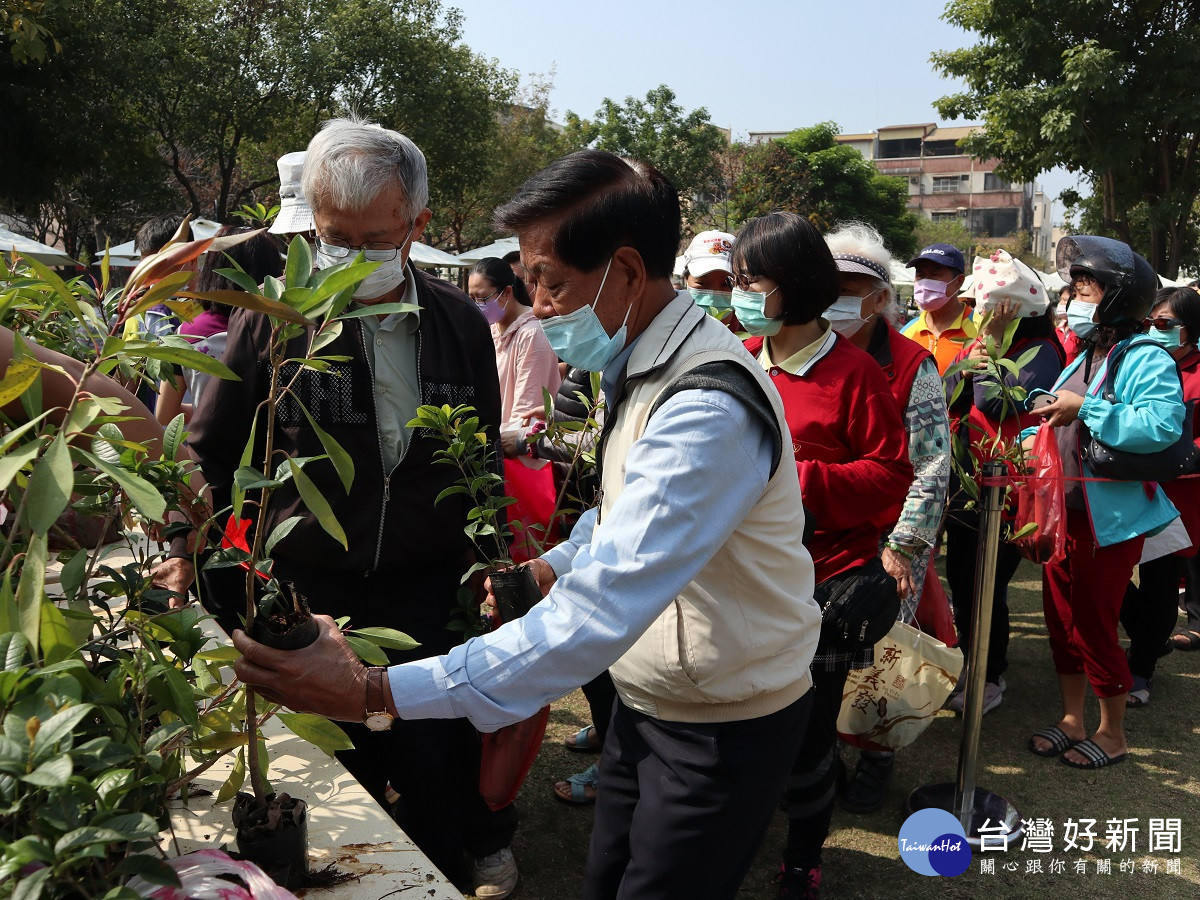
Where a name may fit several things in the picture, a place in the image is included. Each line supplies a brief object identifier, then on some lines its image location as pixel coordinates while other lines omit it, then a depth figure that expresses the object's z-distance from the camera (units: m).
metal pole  3.07
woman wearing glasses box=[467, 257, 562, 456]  4.68
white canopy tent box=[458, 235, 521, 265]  11.11
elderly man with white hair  2.32
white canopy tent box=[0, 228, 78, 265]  9.73
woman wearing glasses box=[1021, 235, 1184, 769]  3.55
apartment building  92.94
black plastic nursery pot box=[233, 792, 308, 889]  1.46
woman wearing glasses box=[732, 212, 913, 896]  2.77
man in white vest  1.41
